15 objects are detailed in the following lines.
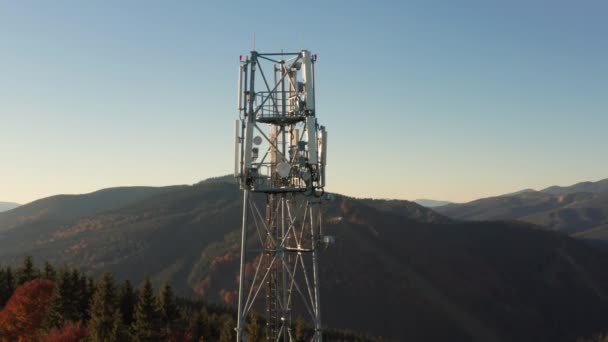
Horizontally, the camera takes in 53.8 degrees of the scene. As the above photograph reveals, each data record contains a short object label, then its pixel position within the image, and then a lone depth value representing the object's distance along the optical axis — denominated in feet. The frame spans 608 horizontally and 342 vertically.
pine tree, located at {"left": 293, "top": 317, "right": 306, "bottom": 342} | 213.46
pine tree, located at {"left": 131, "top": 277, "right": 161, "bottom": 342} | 180.45
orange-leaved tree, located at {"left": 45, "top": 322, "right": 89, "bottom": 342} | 178.81
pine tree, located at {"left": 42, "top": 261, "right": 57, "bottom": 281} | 267.80
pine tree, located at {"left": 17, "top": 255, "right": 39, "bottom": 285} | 260.42
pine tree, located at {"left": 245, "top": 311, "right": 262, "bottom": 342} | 169.27
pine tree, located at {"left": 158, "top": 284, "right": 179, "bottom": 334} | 210.18
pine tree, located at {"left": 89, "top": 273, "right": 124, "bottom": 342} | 164.35
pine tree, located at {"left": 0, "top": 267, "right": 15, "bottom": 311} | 252.83
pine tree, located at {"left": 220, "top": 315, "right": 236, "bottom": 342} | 201.14
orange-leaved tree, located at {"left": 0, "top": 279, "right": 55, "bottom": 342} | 220.64
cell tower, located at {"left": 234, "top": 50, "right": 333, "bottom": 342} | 104.94
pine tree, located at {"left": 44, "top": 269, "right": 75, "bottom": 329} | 211.82
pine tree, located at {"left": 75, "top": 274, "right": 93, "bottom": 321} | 219.20
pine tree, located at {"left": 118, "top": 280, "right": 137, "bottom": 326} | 212.43
